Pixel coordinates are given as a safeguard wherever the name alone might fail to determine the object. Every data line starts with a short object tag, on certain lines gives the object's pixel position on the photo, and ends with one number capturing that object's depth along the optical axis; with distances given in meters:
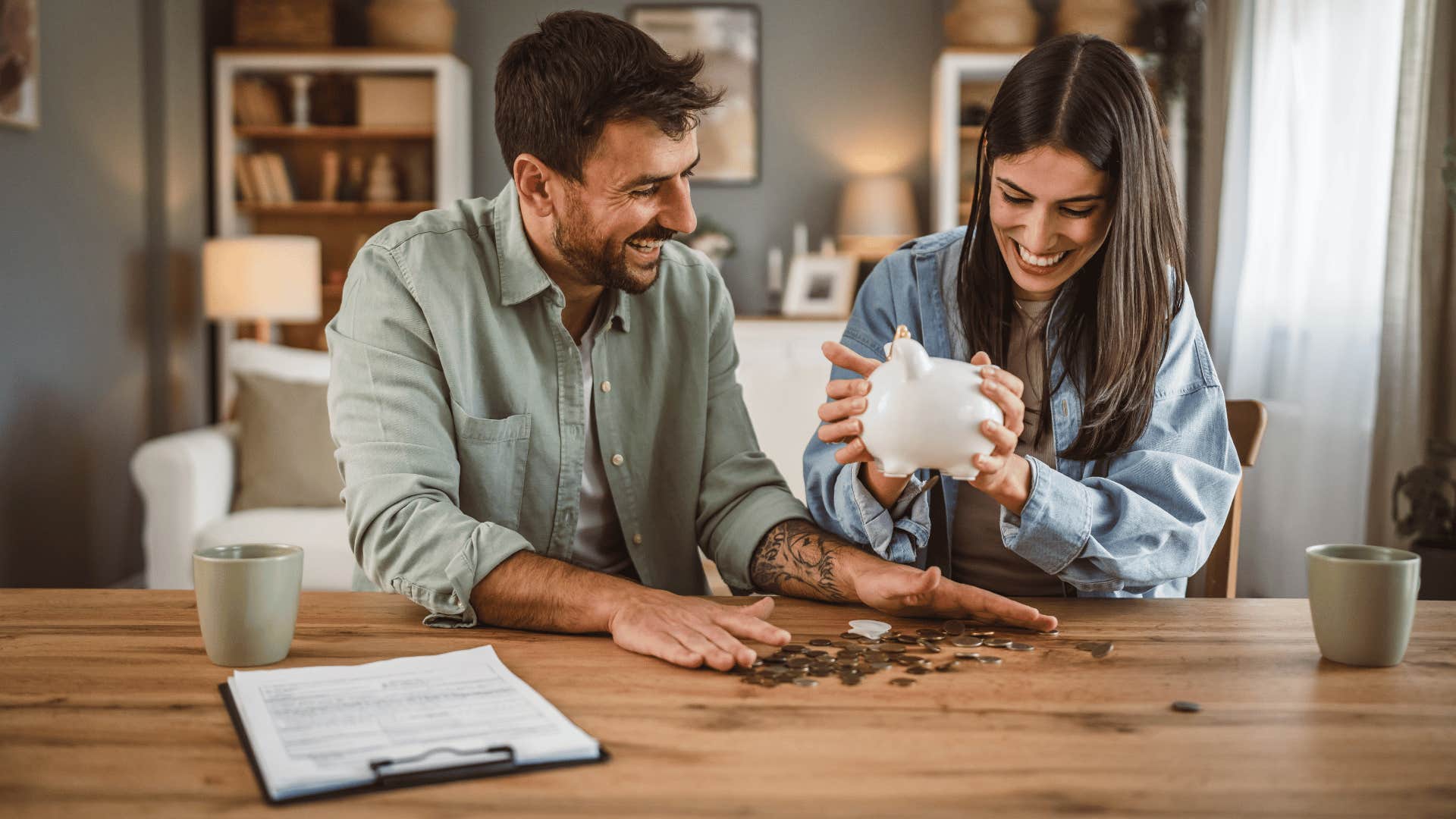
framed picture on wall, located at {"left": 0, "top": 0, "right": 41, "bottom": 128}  3.42
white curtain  3.31
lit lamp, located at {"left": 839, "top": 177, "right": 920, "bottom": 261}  5.26
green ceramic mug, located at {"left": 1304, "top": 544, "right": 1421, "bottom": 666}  1.04
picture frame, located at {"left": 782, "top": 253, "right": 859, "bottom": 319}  5.32
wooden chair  1.60
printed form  0.79
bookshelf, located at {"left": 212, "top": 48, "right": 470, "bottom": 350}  5.11
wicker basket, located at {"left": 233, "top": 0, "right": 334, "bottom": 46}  5.11
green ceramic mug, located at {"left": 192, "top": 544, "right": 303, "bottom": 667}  1.03
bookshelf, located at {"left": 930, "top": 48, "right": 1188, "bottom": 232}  4.95
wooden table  0.76
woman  1.31
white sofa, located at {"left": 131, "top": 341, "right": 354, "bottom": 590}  3.12
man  1.27
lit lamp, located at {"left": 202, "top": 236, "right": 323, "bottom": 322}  4.41
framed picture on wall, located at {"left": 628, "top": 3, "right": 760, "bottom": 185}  5.60
